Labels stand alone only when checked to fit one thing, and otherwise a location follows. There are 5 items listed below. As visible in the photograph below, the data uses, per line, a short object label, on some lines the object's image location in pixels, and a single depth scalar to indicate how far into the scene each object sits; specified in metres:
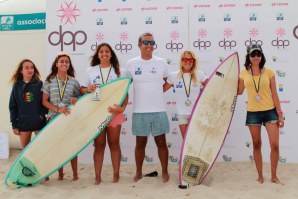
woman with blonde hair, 3.50
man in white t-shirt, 3.37
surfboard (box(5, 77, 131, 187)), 3.39
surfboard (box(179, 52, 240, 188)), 3.38
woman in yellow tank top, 3.23
